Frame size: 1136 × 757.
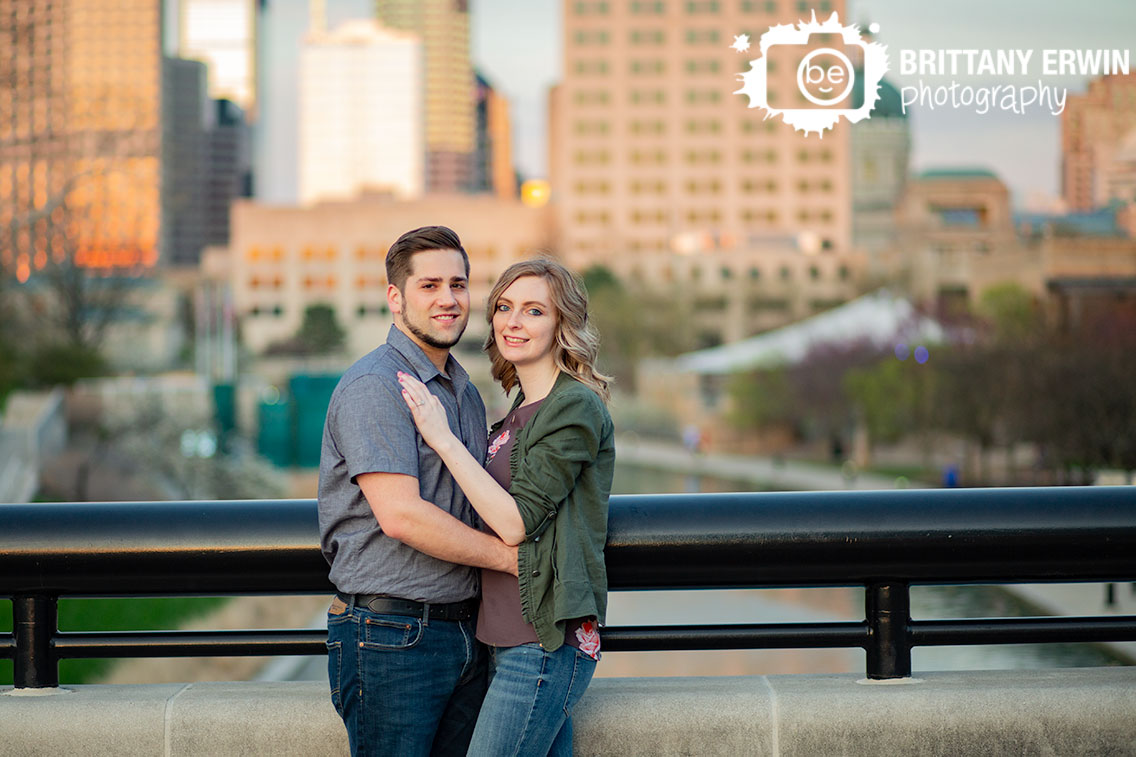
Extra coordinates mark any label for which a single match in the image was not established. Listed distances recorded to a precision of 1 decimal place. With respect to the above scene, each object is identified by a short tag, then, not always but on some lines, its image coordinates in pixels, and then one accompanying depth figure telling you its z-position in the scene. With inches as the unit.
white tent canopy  1611.7
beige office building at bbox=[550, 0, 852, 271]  4739.2
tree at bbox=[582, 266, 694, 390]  2987.2
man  108.6
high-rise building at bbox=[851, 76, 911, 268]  5054.1
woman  109.3
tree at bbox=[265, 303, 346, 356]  4333.2
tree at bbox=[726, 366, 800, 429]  1863.9
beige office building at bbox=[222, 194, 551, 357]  4682.6
